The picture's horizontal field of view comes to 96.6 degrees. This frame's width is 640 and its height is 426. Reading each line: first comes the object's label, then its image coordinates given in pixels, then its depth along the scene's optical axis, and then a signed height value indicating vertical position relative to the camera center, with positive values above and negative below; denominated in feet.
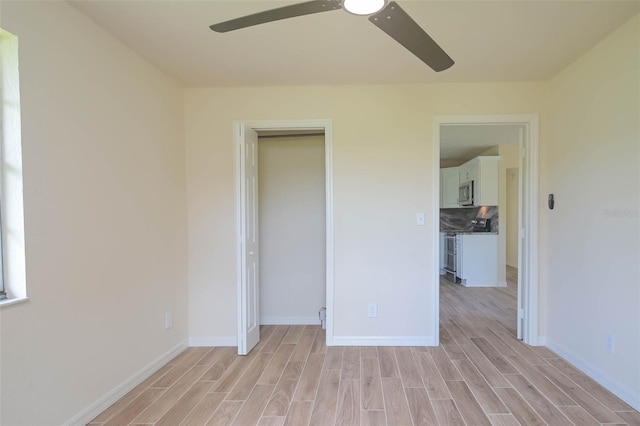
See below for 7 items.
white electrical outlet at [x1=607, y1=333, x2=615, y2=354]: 6.60 -3.18
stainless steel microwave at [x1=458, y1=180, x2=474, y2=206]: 17.04 +0.83
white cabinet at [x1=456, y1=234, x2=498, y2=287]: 16.24 -3.03
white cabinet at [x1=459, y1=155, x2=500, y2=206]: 16.17 +1.53
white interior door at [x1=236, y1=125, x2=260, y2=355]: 8.54 -1.04
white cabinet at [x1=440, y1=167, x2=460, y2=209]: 18.90 +1.41
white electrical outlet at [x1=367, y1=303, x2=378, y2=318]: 8.98 -3.22
